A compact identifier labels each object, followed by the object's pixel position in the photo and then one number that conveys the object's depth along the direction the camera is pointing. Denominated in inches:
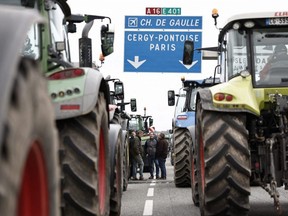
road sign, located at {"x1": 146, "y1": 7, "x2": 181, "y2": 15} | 907.4
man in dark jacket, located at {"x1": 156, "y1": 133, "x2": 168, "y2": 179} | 934.4
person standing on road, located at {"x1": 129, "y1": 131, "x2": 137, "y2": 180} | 882.1
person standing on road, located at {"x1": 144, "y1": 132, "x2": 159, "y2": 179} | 957.2
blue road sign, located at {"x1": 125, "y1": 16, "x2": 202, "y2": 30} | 912.9
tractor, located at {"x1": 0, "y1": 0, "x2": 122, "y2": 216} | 98.2
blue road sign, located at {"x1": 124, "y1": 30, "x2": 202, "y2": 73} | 922.7
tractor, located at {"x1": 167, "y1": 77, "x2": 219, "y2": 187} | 606.2
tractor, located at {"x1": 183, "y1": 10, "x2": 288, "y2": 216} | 282.4
